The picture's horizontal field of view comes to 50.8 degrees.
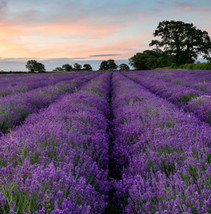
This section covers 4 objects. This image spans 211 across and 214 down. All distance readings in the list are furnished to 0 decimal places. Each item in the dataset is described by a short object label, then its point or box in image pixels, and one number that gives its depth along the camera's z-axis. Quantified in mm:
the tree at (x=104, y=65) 104081
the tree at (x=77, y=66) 106875
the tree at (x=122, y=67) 111188
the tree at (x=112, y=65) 105212
